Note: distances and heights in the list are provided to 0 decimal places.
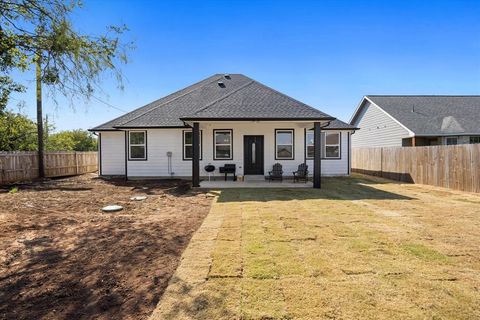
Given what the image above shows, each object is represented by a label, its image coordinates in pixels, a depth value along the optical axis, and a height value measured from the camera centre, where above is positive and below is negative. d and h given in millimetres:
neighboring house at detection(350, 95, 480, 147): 18781 +2619
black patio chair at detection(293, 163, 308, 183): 13099 -780
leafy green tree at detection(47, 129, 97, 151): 35500 +2576
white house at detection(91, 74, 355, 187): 14562 +789
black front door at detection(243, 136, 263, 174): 14711 +156
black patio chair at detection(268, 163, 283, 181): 13383 -786
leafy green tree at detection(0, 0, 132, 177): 4695 +2108
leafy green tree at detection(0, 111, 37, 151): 20734 +2080
